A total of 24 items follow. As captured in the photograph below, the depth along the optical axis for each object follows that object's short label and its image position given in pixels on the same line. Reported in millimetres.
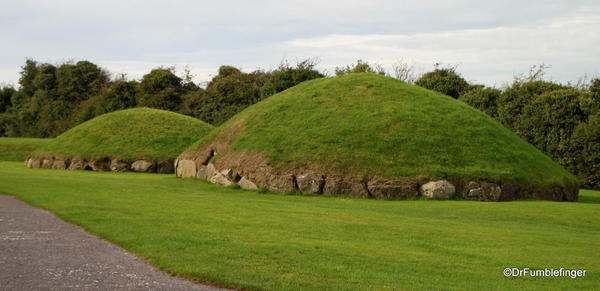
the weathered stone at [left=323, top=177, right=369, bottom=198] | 23188
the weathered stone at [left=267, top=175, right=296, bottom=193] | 24031
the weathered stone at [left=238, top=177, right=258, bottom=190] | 25016
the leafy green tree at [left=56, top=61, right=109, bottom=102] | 68875
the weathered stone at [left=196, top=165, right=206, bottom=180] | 28719
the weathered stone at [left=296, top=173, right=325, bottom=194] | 23641
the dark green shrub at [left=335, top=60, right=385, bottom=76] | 53781
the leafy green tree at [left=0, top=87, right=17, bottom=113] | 79125
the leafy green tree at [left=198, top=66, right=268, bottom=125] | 50906
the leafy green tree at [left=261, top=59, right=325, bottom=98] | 47719
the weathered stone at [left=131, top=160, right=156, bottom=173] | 38125
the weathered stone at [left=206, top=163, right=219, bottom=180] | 27645
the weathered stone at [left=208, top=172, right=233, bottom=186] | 26312
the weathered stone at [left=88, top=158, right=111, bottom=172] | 38312
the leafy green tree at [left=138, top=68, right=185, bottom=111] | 58094
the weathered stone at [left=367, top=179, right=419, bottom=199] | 22922
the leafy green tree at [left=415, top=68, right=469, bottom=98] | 42031
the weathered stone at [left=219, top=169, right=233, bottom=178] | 26339
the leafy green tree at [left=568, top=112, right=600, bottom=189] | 29234
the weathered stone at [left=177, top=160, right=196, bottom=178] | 30009
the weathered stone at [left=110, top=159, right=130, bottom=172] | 37969
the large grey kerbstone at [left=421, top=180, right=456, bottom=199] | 22672
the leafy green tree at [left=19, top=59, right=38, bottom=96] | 76625
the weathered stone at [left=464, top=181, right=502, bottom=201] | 22906
